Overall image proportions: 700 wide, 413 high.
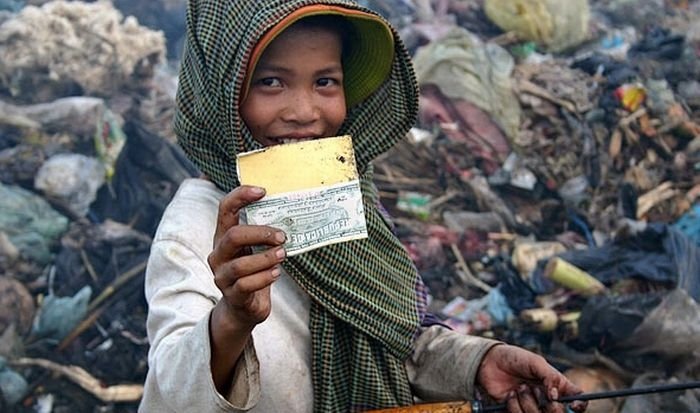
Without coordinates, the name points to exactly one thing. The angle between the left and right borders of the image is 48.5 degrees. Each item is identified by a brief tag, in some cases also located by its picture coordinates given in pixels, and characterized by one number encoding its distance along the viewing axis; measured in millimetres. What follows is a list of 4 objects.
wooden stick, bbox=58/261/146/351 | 3270
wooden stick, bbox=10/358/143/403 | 3195
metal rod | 1396
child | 1360
